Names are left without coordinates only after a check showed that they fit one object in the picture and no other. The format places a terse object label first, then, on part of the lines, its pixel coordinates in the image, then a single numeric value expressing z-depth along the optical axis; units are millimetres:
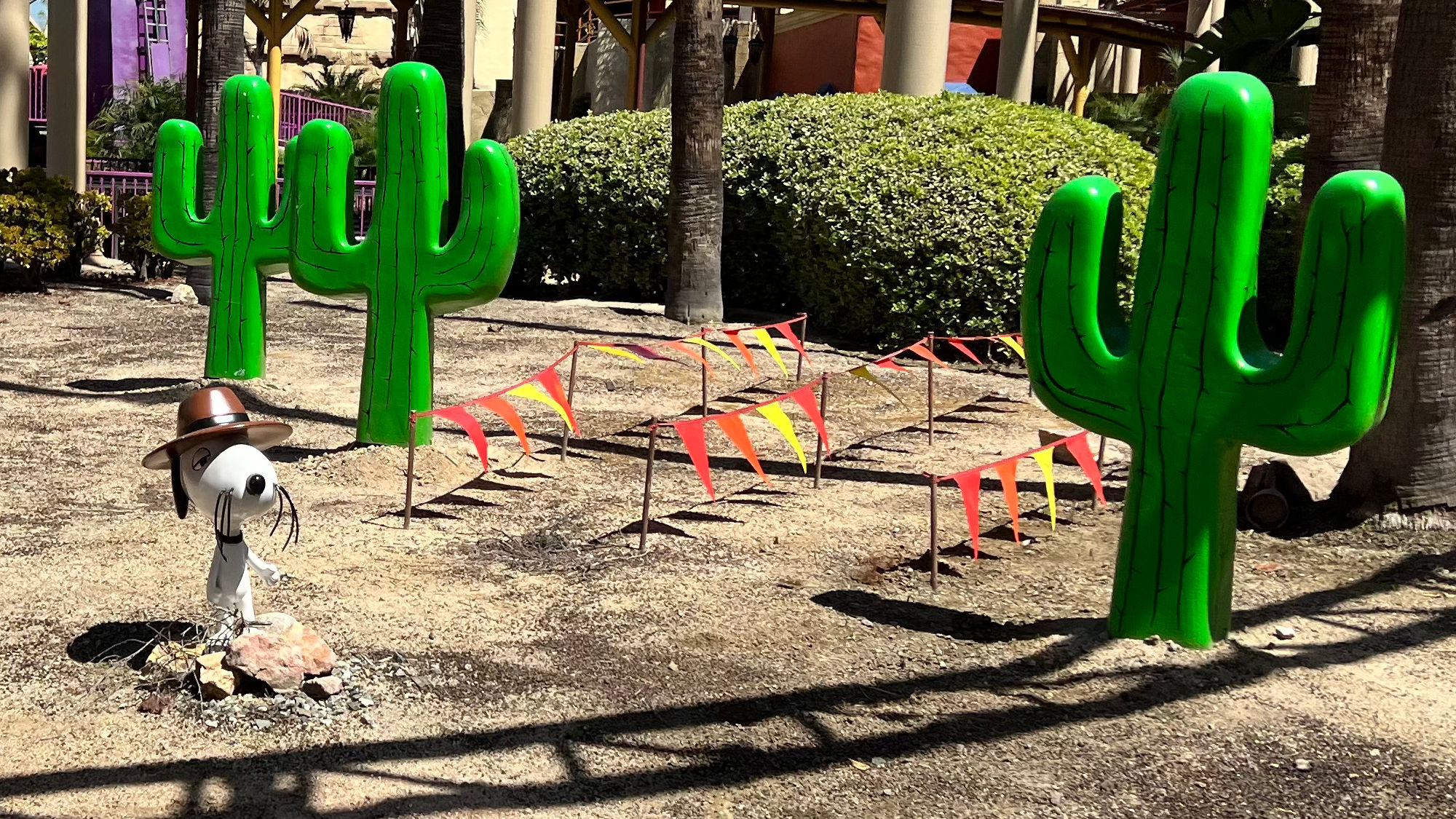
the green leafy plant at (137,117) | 25422
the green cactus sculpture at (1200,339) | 4469
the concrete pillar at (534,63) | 20938
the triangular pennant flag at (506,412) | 6570
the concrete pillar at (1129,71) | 28047
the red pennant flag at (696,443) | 6159
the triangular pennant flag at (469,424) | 6523
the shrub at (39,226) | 13898
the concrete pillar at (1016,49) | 19734
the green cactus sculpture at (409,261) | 7445
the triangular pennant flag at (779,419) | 6504
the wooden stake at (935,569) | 5789
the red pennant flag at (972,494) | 5629
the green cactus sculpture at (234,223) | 9109
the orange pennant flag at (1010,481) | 5758
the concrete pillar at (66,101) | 15984
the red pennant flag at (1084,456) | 6262
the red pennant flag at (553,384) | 7320
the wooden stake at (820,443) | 7277
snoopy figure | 4426
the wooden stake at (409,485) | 6383
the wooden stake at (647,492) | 6020
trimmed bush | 11172
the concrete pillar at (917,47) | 15445
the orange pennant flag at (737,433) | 6242
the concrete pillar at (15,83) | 15312
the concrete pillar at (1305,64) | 20688
